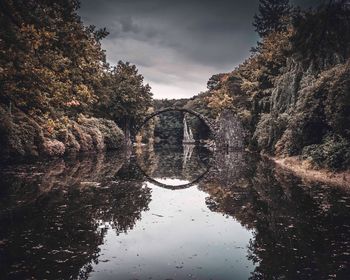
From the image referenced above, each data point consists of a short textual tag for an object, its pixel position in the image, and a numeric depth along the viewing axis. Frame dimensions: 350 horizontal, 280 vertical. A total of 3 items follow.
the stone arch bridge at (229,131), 42.97
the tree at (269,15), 49.50
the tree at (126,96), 43.66
